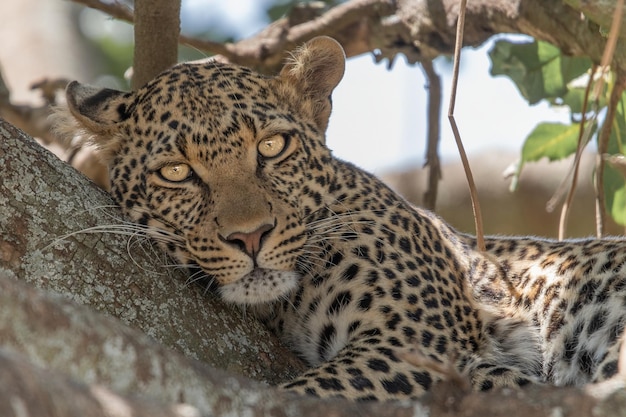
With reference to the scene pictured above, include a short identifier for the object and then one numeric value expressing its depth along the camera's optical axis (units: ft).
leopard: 32.04
